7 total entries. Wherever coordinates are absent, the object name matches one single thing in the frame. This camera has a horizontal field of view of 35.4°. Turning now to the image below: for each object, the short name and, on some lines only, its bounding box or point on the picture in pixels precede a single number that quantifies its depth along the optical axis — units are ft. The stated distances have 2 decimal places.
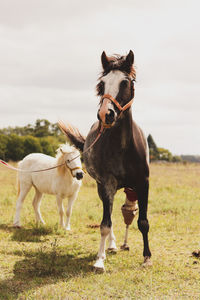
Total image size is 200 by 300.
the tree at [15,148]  147.08
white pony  23.81
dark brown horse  13.25
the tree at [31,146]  150.56
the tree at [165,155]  355.52
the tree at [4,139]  142.88
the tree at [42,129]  234.79
